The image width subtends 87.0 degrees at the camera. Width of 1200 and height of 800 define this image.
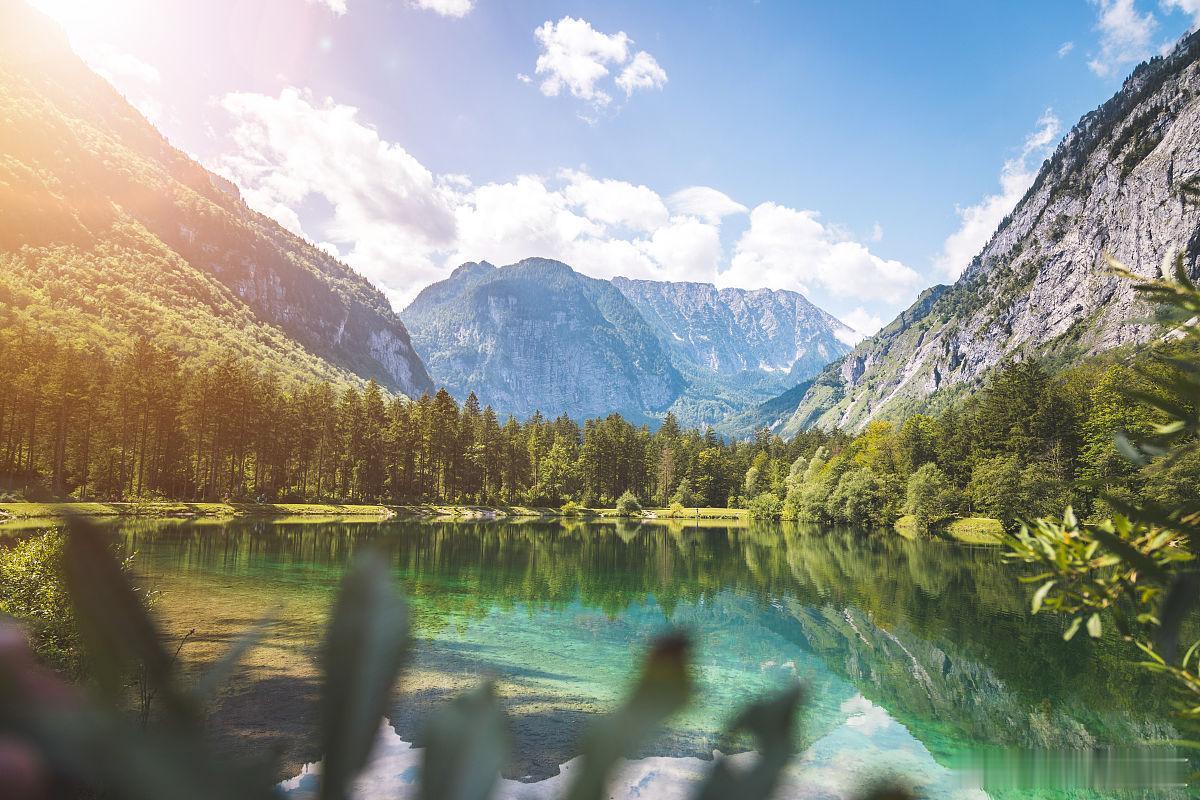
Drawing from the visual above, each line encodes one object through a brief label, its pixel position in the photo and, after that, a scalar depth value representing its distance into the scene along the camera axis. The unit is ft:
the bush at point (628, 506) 289.94
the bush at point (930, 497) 207.00
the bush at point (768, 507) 293.64
